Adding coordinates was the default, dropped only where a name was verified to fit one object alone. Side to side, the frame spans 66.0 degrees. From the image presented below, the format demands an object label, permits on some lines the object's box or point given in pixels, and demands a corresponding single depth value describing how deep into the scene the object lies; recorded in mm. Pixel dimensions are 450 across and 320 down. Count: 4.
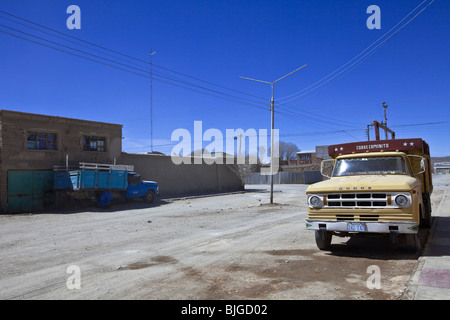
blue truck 20141
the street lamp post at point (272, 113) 22125
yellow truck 6883
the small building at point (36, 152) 19781
